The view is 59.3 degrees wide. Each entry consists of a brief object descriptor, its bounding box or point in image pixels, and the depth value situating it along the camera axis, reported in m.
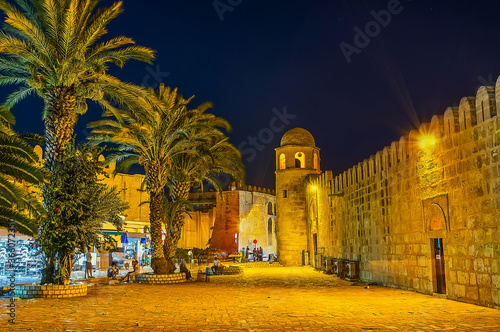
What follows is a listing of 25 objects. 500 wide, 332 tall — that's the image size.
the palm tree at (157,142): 14.59
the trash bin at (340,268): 17.23
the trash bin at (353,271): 15.98
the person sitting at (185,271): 15.66
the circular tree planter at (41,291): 10.00
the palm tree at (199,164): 15.83
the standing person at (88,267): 15.63
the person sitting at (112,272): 15.23
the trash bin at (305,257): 26.96
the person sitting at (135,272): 15.16
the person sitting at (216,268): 19.30
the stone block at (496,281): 8.14
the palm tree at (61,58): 10.23
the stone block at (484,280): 8.45
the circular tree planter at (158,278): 14.61
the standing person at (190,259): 27.73
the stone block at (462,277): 9.21
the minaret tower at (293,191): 27.64
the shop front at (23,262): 17.98
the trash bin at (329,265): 19.44
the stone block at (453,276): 9.66
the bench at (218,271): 19.28
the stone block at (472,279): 8.93
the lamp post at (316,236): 23.63
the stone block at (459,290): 9.34
